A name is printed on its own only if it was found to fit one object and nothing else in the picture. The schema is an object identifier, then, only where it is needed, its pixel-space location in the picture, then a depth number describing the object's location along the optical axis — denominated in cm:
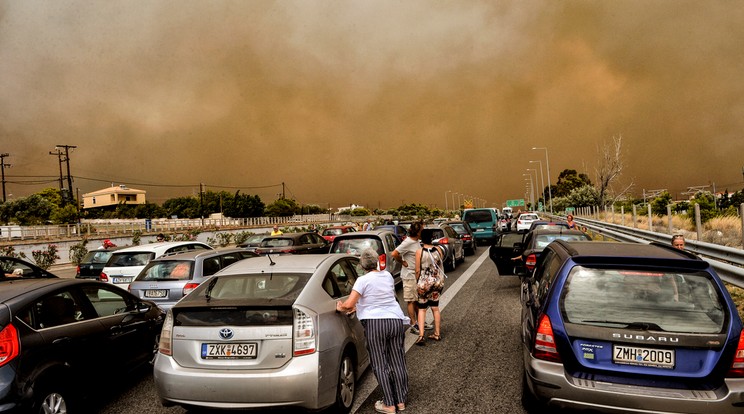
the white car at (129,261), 1048
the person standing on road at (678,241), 884
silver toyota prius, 397
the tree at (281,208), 14394
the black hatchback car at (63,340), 382
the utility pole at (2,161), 7306
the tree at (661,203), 4450
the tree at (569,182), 12800
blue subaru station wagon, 342
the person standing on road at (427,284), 684
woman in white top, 443
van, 2800
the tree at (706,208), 2894
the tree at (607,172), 4864
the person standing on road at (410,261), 719
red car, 2318
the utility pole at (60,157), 6706
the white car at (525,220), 3346
